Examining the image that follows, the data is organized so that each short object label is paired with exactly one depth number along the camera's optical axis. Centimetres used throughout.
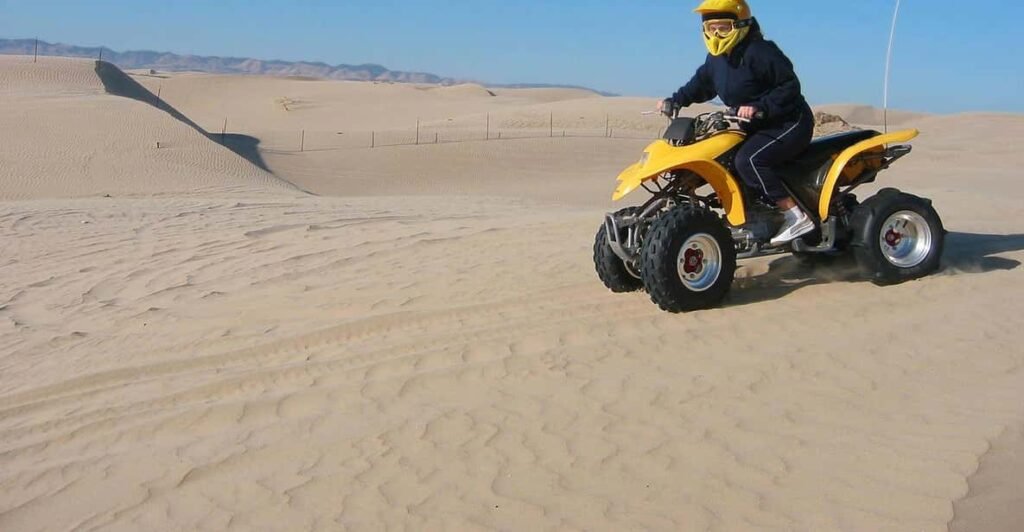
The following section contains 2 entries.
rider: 638
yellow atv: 621
